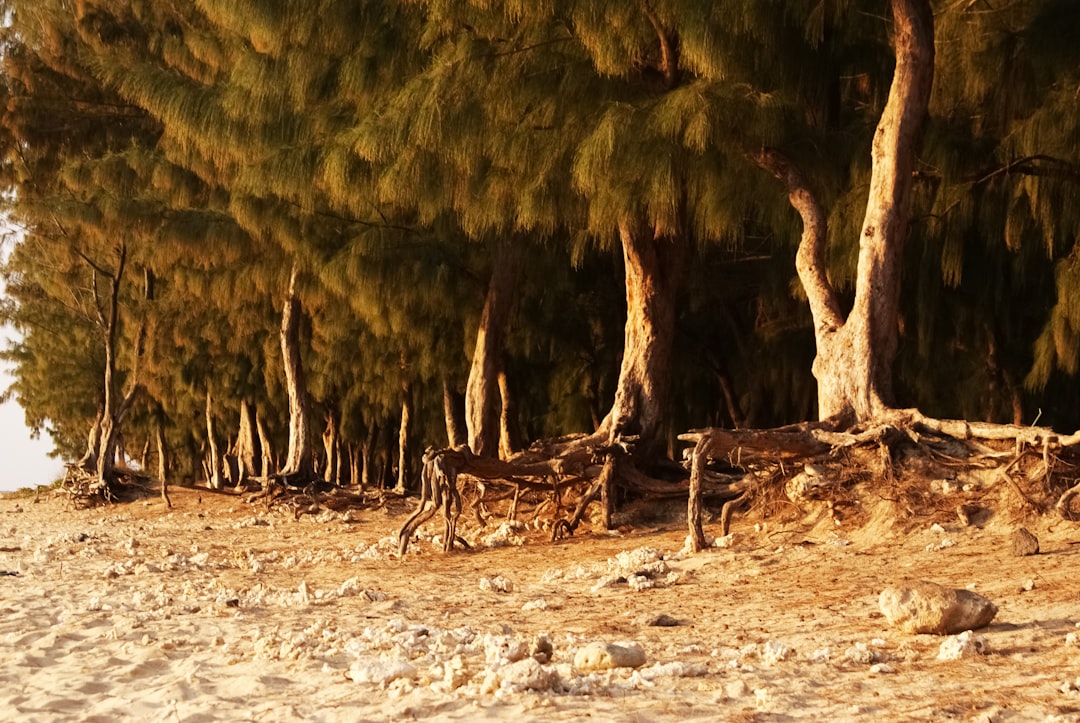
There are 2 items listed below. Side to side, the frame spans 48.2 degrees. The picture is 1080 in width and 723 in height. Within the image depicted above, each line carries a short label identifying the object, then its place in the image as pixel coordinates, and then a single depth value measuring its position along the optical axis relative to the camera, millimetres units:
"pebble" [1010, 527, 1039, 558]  7164
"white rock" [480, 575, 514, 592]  8141
